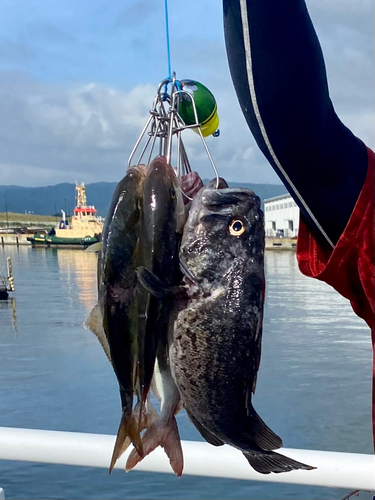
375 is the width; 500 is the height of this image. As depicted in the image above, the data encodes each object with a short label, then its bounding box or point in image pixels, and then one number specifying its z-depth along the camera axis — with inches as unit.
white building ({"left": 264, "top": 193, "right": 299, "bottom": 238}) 1761.8
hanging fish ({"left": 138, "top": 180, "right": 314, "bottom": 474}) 48.8
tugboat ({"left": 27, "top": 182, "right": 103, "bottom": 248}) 1662.2
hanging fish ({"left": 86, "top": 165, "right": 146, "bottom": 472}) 52.1
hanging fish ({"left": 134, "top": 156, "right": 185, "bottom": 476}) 50.7
